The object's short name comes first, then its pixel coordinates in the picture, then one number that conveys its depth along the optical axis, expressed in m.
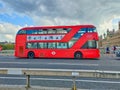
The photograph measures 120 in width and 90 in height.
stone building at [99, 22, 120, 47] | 102.69
